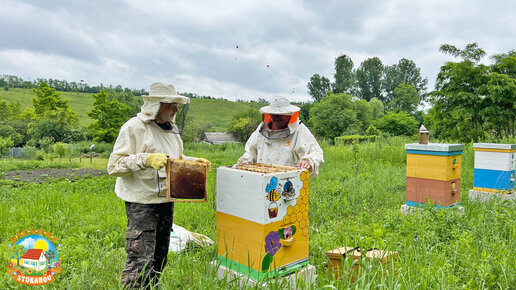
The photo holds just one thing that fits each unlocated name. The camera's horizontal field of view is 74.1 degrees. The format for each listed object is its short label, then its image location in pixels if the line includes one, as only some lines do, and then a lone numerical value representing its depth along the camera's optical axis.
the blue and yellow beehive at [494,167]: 5.43
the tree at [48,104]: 32.19
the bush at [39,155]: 18.36
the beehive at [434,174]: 4.48
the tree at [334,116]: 42.84
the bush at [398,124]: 44.03
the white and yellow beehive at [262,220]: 2.05
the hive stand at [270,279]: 2.07
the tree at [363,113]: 46.84
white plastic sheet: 3.70
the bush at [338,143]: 14.39
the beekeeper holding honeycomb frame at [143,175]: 2.47
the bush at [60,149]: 17.23
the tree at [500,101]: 12.21
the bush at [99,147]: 23.41
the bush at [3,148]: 17.68
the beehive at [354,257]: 2.45
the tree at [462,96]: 13.32
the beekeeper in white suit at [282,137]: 3.21
